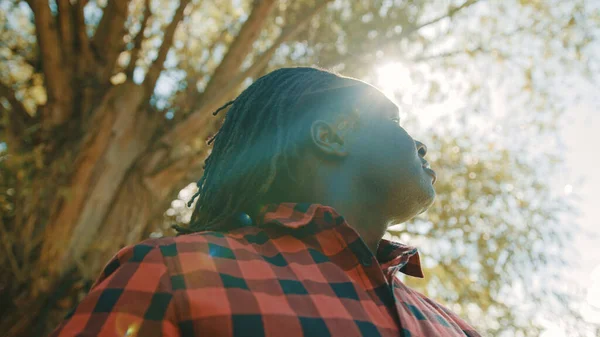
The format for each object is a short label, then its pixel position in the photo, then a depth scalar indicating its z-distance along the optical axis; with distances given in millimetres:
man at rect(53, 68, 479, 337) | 509
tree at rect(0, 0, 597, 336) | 1360
